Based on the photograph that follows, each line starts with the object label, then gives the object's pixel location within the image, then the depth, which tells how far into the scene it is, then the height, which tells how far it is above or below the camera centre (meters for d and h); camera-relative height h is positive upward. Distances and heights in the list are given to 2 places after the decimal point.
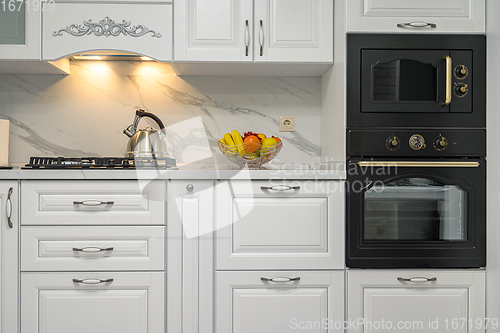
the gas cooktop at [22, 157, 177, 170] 1.50 +0.01
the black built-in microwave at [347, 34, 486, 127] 1.53 +0.38
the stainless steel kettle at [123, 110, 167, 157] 1.78 +0.13
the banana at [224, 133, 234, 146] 1.72 +0.14
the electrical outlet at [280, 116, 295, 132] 2.03 +0.25
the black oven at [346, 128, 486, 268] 1.52 -0.08
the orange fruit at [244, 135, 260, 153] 1.66 +0.11
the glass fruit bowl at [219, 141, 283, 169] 1.68 +0.06
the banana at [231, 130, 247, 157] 1.68 +0.12
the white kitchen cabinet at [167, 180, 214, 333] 1.49 -0.37
